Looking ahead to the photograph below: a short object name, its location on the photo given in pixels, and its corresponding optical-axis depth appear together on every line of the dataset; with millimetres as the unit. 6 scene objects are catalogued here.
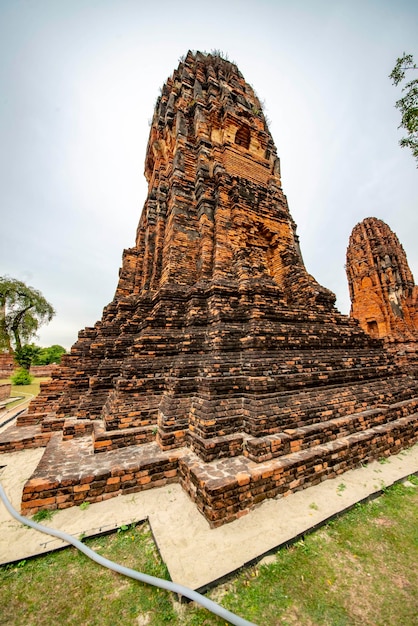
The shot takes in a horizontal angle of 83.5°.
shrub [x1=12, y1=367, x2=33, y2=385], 20678
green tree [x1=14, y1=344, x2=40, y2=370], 25688
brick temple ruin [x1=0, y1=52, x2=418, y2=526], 3609
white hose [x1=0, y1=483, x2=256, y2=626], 1811
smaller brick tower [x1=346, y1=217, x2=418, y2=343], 20250
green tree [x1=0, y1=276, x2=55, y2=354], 27359
